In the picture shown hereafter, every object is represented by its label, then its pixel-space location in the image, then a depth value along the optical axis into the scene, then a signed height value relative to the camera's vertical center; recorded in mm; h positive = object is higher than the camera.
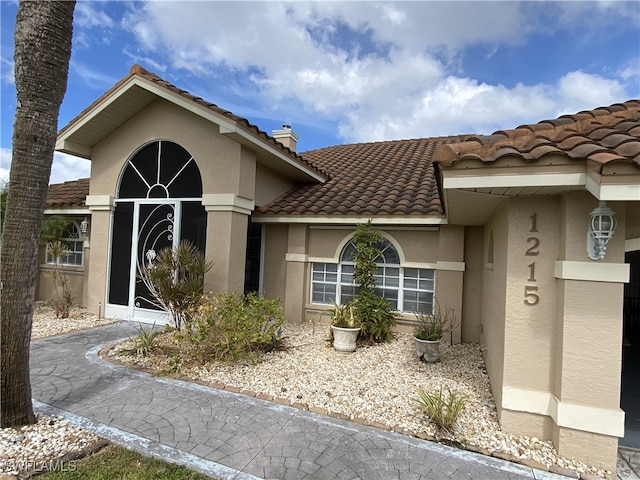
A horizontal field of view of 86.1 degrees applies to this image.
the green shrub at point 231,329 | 7051 -1727
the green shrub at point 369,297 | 8883 -1116
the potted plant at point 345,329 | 8172 -1815
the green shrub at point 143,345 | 7395 -2234
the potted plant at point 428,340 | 7457 -1796
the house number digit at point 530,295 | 4590 -439
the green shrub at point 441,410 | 4707 -2149
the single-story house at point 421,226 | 4066 +613
